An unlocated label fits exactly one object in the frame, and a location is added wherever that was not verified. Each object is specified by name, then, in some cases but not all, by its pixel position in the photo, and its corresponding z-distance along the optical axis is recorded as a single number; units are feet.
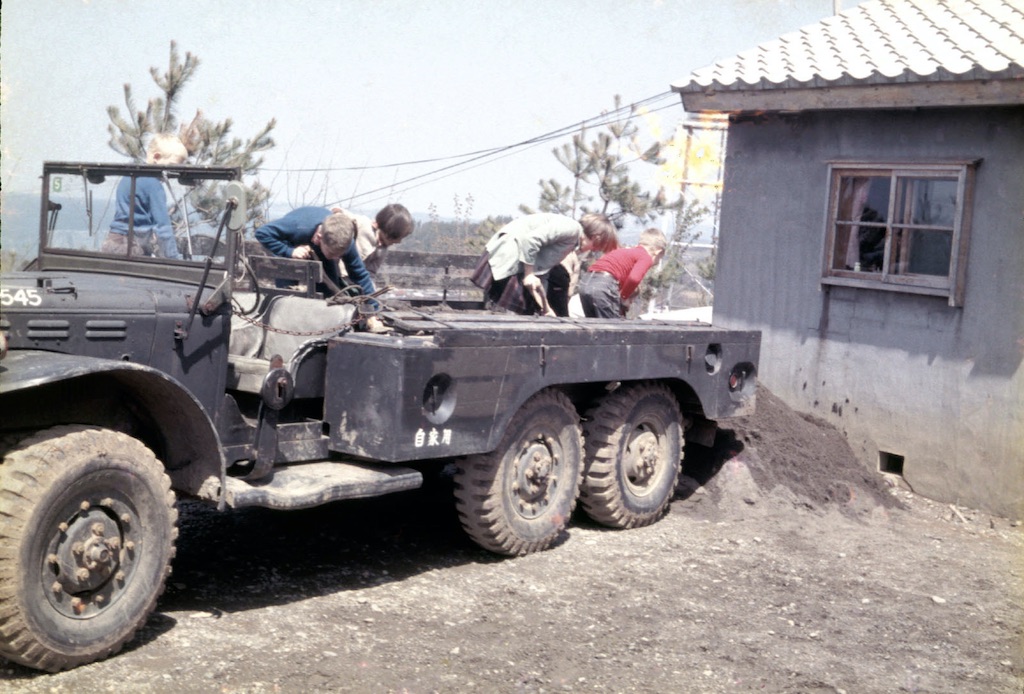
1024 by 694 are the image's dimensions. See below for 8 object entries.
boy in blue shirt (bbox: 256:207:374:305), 20.04
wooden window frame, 27.63
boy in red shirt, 26.99
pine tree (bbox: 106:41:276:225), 41.65
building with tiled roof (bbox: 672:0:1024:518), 27.17
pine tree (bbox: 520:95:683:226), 61.52
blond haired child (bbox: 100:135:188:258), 17.75
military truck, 13.71
